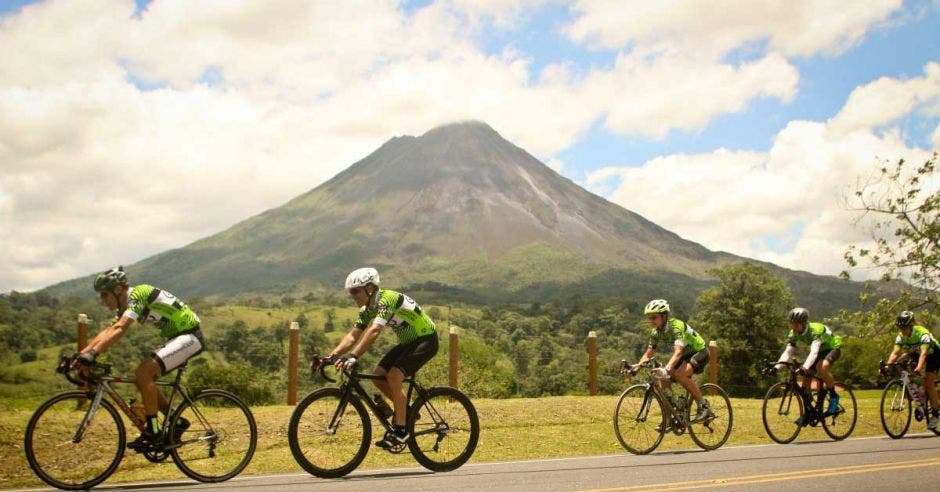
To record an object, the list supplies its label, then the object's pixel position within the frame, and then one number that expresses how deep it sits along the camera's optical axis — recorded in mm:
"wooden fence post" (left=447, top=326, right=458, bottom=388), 18031
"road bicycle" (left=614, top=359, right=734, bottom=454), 10984
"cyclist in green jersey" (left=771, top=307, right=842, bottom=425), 12695
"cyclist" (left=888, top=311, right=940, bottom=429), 13148
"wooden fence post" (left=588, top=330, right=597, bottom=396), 20484
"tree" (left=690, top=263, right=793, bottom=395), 57188
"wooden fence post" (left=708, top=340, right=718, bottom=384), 24311
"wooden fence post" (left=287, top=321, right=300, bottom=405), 17547
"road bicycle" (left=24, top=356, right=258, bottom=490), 7649
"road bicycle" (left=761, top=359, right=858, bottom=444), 12555
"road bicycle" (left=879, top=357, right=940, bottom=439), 12945
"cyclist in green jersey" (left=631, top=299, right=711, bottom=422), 11406
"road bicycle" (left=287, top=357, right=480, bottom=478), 8250
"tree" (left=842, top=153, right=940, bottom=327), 27188
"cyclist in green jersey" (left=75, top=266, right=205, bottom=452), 8025
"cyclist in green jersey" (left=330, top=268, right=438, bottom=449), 8492
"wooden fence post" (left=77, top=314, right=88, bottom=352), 15205
